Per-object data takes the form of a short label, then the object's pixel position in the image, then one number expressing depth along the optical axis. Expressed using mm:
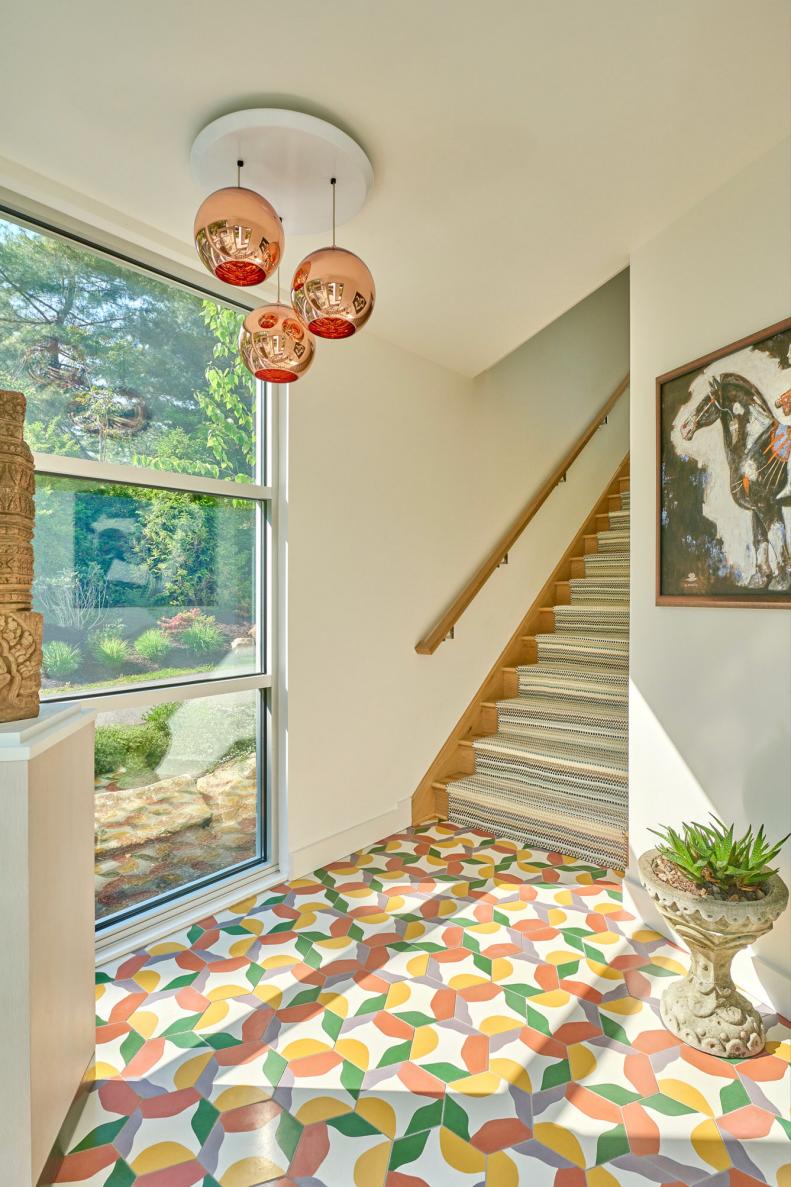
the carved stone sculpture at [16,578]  1431
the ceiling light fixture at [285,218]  1640
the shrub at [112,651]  2373
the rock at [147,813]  2439
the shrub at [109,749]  2395
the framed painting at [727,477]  2082
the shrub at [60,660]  2242
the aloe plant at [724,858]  1931
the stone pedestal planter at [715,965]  1865
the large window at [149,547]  2244
